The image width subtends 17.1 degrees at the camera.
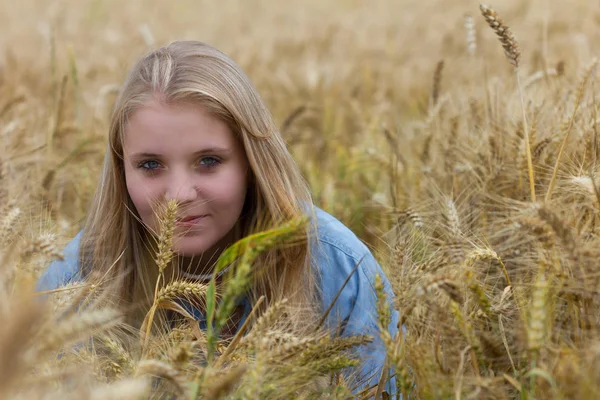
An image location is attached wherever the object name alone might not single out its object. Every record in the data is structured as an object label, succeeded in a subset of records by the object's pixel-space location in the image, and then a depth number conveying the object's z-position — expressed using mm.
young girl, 1994
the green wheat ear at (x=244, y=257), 1679
